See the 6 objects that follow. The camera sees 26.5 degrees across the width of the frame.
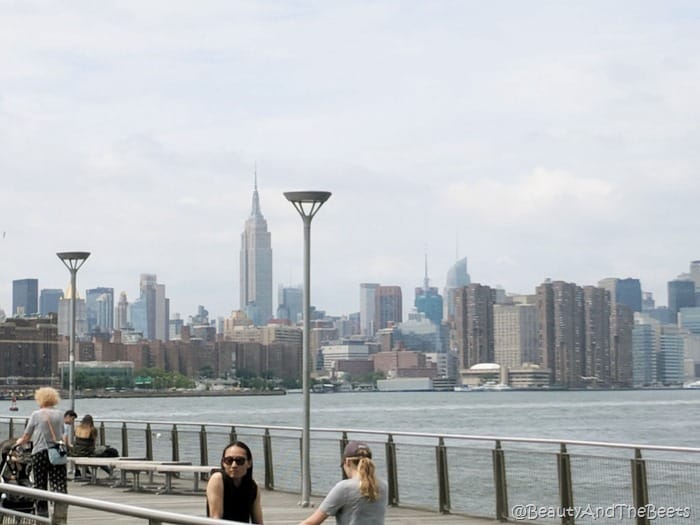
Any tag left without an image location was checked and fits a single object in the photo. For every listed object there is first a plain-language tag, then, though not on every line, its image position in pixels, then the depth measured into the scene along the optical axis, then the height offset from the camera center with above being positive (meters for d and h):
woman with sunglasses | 9.34 -0.65
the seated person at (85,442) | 25.05 -0.91
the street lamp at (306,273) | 20.97 +1.63
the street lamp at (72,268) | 33.25 +2.72
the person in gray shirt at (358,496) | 9.66 -0.73
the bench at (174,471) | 21.66 -1.24
